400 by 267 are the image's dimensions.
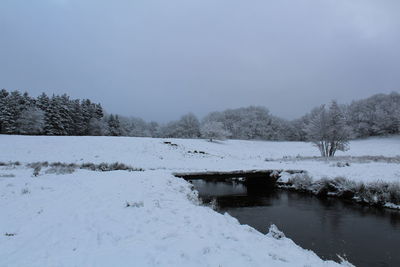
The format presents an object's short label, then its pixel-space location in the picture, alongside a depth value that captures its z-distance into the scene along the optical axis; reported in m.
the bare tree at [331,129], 34.28
